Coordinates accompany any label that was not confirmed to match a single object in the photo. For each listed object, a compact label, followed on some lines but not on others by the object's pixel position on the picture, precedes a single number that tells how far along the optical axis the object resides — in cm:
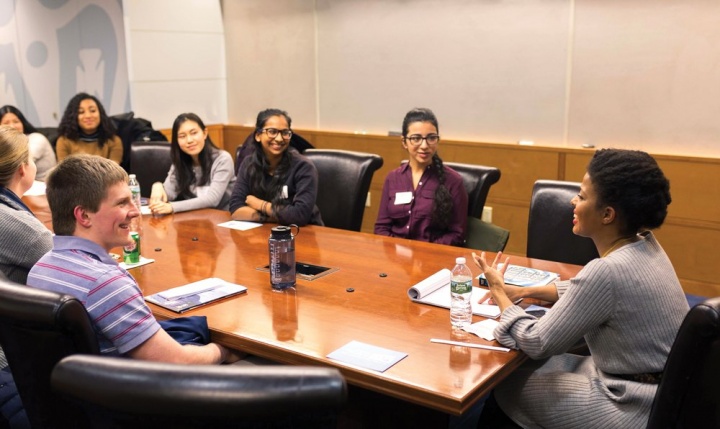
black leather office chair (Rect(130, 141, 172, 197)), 464
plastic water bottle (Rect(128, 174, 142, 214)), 359
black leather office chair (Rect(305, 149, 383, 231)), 372
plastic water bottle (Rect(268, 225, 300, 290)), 246
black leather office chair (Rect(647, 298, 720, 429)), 150
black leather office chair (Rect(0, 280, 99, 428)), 154
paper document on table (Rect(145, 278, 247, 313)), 233
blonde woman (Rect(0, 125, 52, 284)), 236
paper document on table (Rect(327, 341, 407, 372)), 184
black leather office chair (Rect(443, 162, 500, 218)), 348
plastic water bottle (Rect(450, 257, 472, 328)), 211
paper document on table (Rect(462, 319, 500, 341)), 203
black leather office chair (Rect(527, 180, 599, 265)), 302
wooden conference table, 180
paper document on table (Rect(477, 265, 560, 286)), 249
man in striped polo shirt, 177
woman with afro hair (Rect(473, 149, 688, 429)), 186
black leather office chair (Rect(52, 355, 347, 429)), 103
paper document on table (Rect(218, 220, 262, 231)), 345
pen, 194
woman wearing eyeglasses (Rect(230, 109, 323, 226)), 350
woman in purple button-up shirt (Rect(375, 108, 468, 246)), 340
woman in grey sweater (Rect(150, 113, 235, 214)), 405
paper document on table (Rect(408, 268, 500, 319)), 223
